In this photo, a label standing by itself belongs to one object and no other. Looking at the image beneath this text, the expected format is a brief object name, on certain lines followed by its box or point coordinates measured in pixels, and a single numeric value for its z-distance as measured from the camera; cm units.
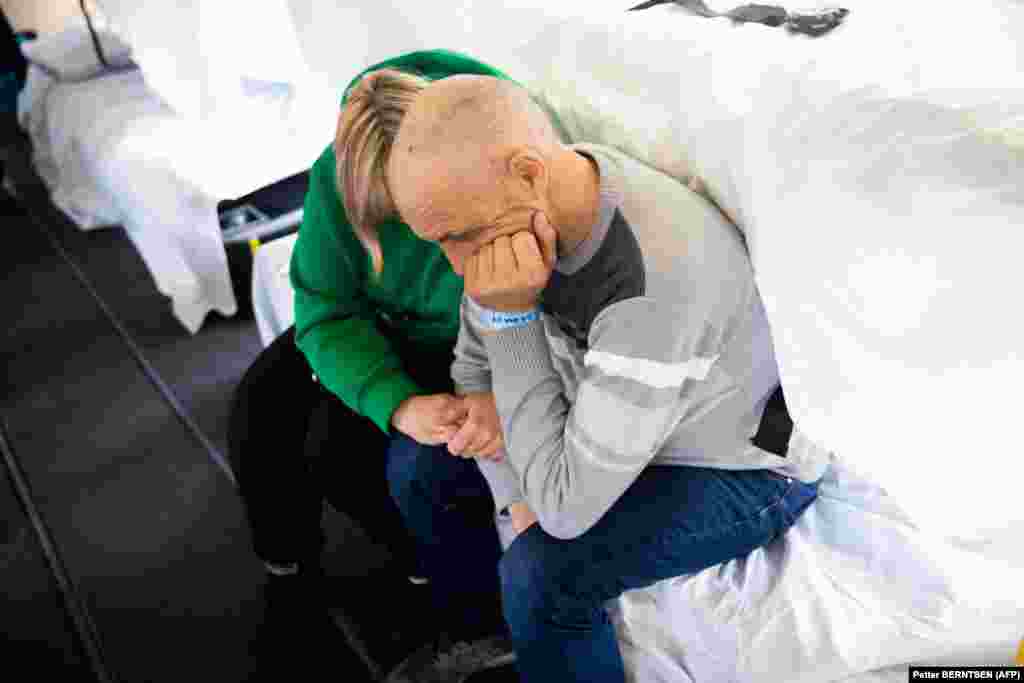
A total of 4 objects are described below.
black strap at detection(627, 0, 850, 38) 86
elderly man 75
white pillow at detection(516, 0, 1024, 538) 66
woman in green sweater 102
